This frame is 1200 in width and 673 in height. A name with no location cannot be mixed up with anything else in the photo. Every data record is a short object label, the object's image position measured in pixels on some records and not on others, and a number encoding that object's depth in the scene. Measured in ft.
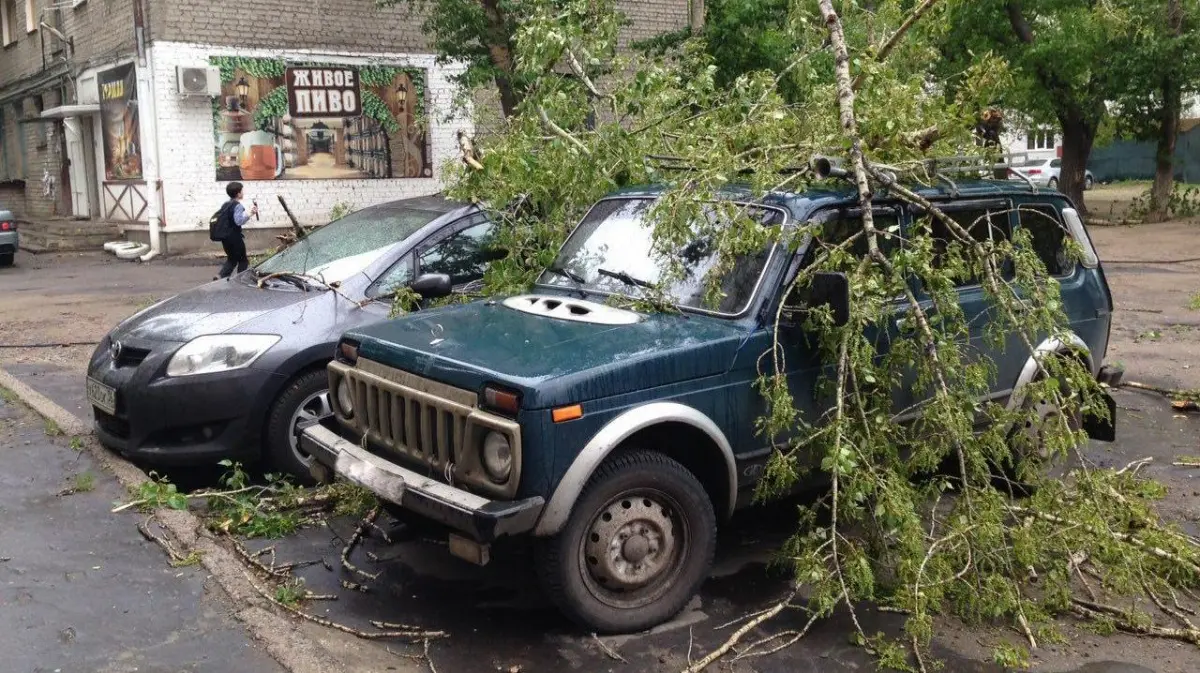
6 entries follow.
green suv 13.46
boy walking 45.37
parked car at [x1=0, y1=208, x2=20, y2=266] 61.67
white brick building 66.39
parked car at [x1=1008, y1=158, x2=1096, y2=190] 117.91
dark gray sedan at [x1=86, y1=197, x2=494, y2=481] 19.21
